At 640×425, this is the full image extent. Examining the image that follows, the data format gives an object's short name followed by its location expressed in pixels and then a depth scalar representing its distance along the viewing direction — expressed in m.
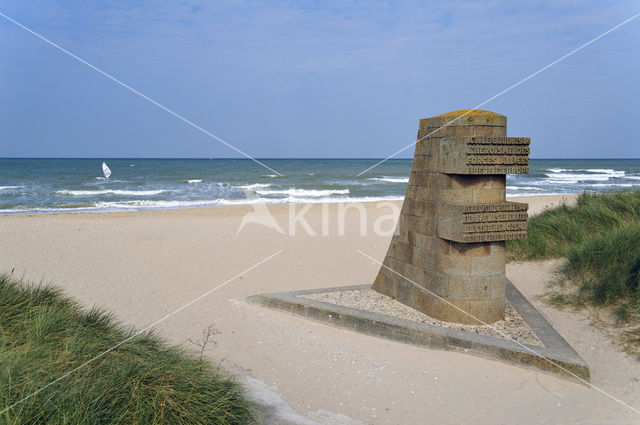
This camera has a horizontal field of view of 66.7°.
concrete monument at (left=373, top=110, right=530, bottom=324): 6.23
